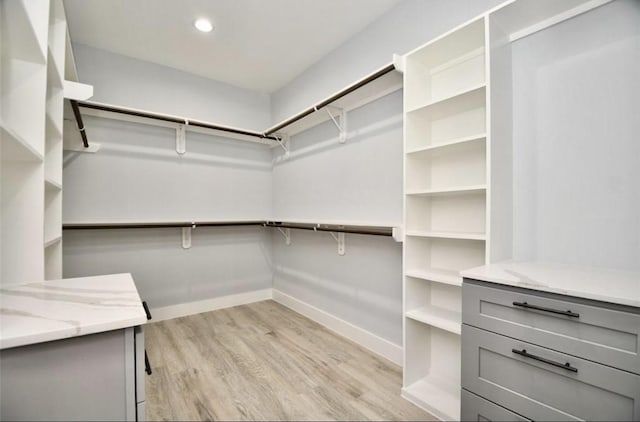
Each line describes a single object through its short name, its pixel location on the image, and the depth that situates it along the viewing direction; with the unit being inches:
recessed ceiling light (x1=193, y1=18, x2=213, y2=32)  91.4
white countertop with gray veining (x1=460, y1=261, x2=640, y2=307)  38.2
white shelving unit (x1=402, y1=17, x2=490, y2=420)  65.9
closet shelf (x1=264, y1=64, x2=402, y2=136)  79.1
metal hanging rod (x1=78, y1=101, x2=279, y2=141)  93.0
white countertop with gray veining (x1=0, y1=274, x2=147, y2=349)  29.1
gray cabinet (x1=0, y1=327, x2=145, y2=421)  28.5
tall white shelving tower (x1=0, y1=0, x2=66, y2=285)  48.5
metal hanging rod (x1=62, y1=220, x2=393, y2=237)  83.2
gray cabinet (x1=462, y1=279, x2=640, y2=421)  37.0
